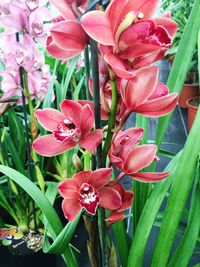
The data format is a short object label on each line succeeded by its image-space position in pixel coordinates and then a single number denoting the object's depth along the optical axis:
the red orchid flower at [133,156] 0.42
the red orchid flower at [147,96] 0.37
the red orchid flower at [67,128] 0.39
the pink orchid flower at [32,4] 0.74
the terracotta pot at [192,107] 2.09
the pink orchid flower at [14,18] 0.73
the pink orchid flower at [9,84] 0.83
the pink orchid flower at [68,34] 0.35
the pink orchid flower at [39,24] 0.75
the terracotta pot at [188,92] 2.55
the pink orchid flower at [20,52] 0.78
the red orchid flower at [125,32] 0.33
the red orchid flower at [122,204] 0.45
